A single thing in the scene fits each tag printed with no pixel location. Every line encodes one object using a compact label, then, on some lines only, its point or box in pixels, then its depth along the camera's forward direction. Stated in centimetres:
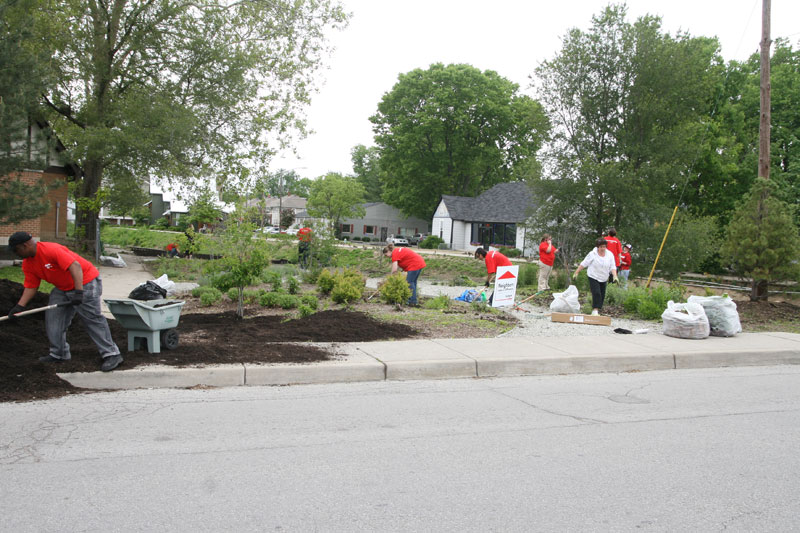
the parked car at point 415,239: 6356
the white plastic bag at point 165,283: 1323
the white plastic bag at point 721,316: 1095
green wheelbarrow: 712
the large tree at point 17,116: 1427
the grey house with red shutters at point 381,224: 7431
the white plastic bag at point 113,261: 2367
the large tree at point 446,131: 5744
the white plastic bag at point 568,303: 1271
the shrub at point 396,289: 1264
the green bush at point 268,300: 1202
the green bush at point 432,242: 5412
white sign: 1291
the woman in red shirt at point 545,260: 1698
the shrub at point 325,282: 1427
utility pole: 1638
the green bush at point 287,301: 1191
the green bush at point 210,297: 1204
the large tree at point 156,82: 2238
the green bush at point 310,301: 1155
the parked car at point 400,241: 5902
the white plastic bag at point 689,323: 1059
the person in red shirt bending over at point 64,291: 639
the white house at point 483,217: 5131
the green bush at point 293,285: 1384
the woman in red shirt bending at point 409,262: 1373
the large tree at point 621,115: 2028
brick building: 2456
